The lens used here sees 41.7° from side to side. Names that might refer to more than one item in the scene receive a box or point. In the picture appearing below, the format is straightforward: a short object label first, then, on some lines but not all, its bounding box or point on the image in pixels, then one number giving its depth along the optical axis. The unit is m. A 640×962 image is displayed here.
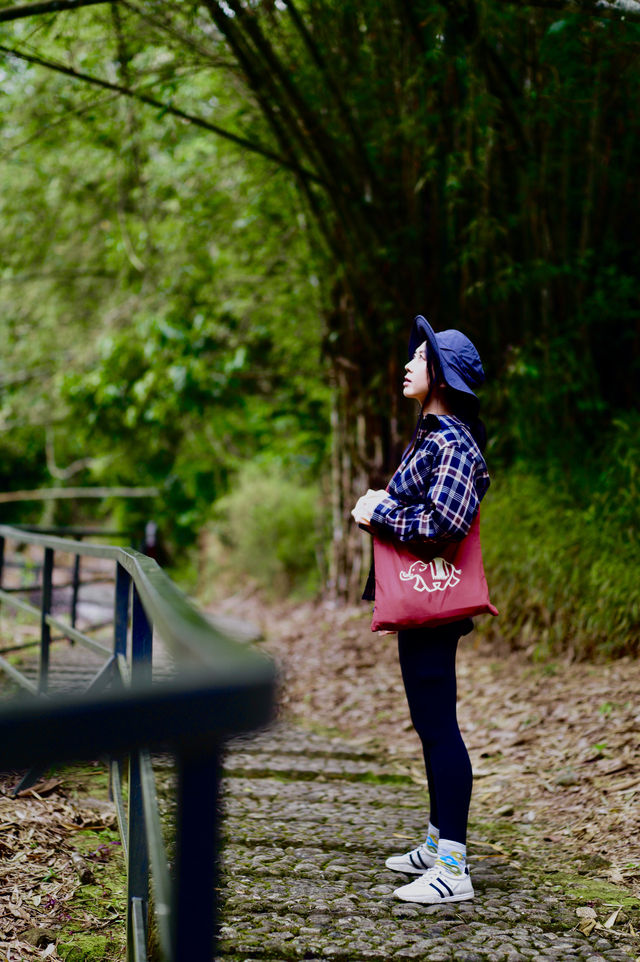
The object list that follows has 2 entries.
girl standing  2.52
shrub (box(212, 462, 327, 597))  10.40
